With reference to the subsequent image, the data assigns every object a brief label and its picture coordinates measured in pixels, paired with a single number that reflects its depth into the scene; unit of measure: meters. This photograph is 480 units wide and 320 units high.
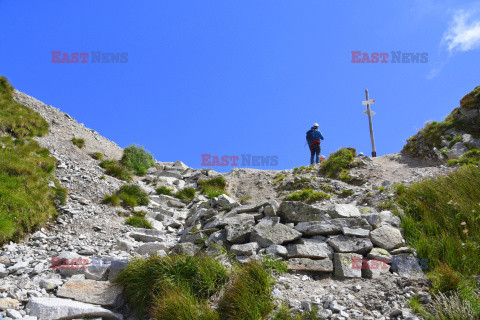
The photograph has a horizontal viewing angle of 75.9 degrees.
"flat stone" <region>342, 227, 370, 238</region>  7.97
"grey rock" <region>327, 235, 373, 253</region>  7.59
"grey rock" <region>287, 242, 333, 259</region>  7.39
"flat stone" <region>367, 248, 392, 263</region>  7.17
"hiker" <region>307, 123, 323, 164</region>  21.86
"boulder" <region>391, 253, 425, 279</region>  6.62
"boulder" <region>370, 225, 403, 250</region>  7.77
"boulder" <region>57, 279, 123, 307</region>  6.57
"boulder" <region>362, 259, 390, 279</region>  6.79
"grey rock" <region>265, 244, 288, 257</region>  7.39
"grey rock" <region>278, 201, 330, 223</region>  8.90
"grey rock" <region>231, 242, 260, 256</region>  7.55
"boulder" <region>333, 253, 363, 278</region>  6.86
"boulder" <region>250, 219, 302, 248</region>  7.96
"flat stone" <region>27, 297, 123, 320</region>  5.83
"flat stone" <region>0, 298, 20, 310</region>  5.90
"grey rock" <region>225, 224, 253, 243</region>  8.45
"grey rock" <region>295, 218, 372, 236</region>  8.30
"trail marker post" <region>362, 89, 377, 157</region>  25.61
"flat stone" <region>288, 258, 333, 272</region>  7.04
